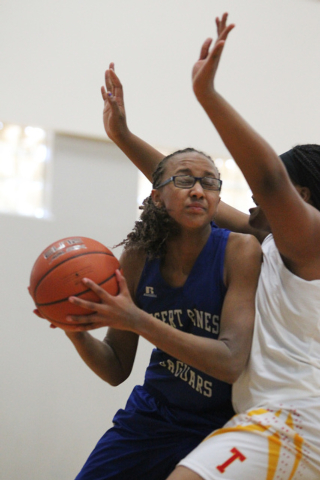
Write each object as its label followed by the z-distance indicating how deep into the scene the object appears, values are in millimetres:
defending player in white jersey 2759
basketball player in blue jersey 3002
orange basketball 2820
